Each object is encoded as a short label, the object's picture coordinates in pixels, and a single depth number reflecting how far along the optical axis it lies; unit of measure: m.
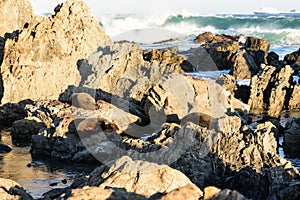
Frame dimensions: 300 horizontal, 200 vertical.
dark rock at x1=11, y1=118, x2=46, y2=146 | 23.03
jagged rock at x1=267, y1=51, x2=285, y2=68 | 35.41
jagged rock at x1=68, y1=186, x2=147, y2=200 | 9.16
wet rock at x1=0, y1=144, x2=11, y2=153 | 20.89
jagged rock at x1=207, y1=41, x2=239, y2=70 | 40.19
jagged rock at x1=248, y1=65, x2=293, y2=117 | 28.80
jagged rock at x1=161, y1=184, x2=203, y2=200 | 8.84
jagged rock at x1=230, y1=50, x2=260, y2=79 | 35.44
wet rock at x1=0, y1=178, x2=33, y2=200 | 11.29
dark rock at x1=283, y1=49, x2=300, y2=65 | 42.34
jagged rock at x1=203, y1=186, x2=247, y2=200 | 8.45
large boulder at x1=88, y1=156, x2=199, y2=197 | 10.32
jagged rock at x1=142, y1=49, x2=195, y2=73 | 38.25
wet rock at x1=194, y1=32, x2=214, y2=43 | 62.79
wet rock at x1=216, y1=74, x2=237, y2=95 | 30.43
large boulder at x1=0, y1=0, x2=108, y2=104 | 28.22
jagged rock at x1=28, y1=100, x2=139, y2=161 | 20.41
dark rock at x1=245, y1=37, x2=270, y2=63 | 39.19
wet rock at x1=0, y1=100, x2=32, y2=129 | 26.84
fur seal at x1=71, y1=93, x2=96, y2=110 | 22.81
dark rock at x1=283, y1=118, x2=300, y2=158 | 20.36
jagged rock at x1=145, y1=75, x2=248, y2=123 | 24.23
